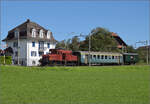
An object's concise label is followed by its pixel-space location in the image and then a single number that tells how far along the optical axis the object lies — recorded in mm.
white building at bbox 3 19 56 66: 54594
